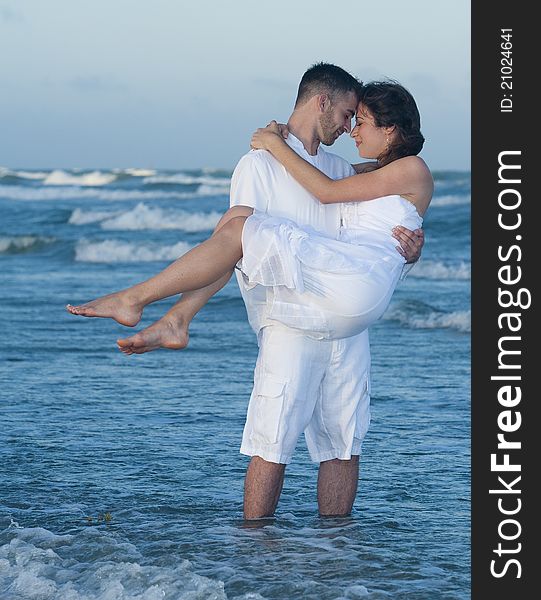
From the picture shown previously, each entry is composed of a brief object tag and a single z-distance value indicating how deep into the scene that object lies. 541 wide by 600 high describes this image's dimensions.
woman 7.33
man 7.71
